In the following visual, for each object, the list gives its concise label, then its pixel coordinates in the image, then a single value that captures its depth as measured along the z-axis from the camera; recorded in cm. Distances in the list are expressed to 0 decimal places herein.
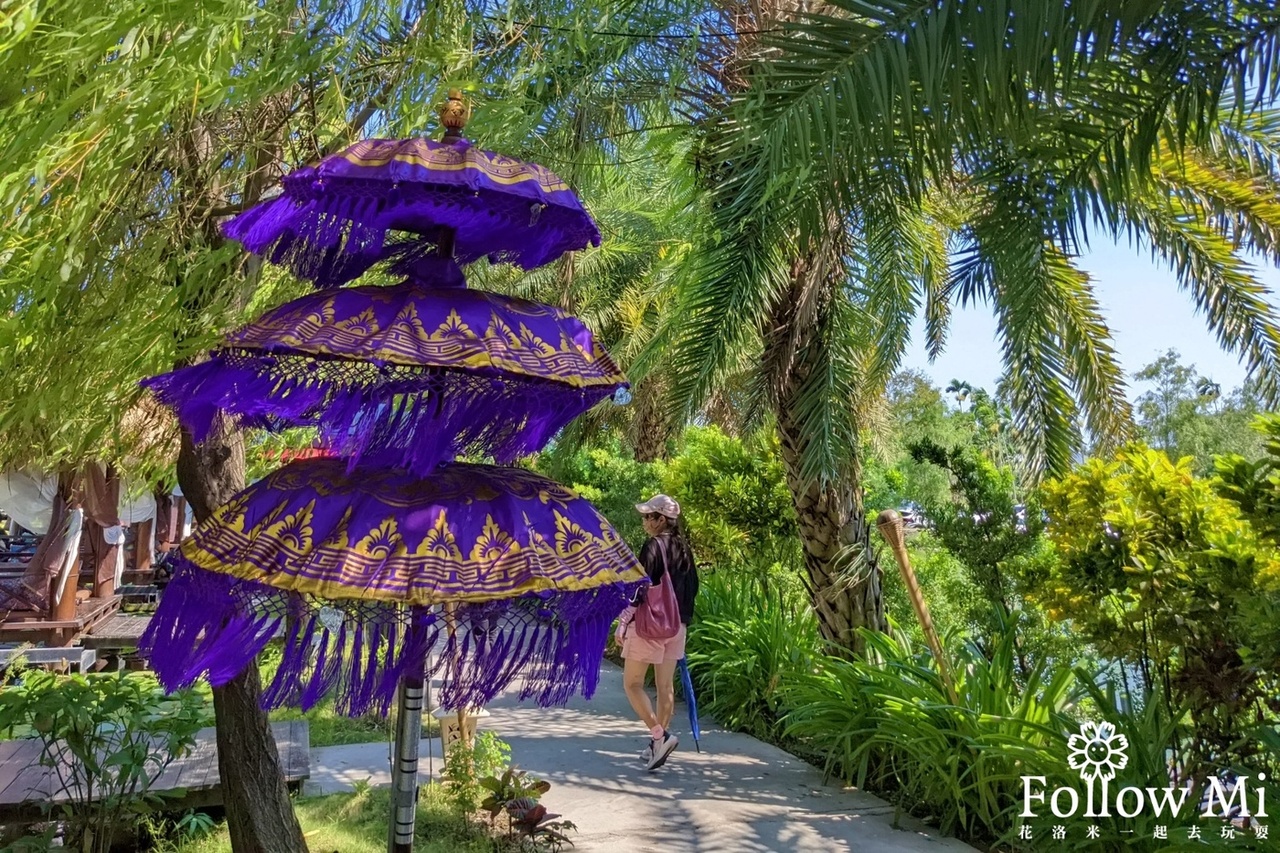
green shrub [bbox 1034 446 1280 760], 384
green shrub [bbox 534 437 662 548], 1081
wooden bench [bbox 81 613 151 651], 804
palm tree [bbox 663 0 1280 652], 302
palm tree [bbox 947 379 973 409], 3650
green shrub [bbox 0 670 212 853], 374
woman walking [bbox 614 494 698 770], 564
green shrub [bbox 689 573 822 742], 676
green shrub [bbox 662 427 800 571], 817
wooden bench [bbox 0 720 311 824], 408
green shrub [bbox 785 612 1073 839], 445
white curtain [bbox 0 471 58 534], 921
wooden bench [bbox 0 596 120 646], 791
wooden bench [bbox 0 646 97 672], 686
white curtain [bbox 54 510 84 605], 838
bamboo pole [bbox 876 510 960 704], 491
